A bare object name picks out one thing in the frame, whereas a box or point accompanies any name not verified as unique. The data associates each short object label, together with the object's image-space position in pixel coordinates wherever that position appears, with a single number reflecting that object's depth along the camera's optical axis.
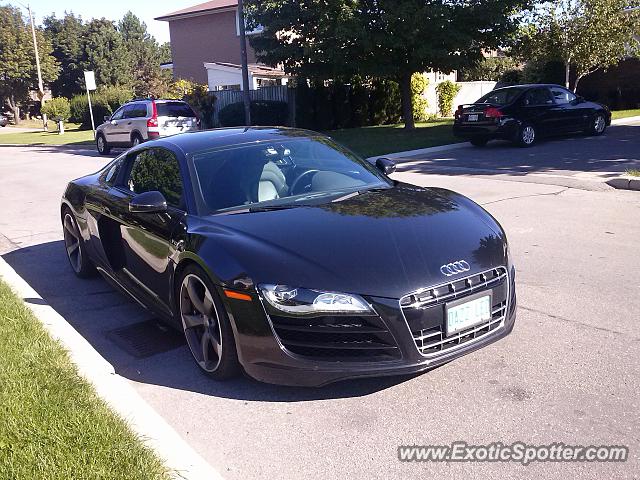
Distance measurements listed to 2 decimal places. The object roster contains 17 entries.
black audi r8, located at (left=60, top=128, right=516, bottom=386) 3.34
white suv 19.66
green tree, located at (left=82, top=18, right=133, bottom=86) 61.84
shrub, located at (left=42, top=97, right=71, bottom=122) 45.51
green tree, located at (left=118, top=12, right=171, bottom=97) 59.22
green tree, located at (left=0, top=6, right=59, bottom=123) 53.72
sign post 28.80
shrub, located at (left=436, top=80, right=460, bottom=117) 30.14
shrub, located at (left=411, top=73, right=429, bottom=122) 27.86
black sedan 16.17
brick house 36.94
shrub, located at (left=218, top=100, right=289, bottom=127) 23.62
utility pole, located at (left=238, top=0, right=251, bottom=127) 19.22
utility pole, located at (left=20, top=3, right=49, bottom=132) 40.71
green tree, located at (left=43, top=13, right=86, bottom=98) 62.78
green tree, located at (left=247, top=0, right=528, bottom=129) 18.31
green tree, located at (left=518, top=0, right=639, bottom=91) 24.89
